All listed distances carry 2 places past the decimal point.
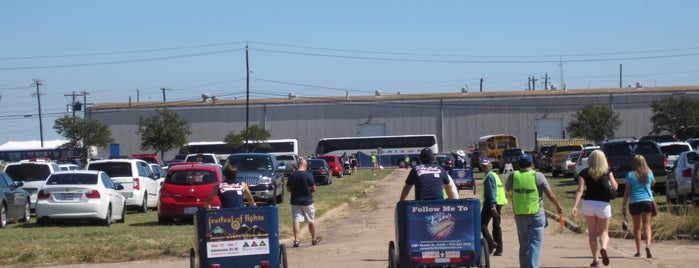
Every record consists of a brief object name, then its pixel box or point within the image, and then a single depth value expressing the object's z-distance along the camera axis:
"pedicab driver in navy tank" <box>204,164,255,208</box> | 13.26
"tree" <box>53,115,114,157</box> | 75.38
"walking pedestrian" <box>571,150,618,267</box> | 13.08
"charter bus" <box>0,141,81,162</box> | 89.32
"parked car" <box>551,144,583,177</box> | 48.43
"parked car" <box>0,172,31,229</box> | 22.65
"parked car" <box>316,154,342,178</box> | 60.69
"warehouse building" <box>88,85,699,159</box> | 93.19
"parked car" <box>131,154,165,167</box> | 41.52
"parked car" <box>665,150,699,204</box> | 22.67
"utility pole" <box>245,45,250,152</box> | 71.34
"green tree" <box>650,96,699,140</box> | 69.06
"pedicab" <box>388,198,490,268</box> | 11.77
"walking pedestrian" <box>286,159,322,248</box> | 17.38
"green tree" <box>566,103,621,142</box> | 81.31
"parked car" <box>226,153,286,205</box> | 28.58
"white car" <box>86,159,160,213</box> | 26.83
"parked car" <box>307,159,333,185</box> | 47.34
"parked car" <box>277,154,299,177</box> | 54.72
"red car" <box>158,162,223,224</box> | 22.80
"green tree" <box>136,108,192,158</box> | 74.50
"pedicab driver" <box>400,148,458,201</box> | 12.87
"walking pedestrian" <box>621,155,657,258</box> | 14.49
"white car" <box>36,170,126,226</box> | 22.22
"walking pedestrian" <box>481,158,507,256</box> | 14.84
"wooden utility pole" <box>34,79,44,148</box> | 94.38
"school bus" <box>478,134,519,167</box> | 73.69
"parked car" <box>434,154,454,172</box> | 47.61
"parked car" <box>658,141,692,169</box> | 36.81
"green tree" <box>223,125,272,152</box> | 80.56
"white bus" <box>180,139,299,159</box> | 83.09
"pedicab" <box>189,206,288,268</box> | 11.83
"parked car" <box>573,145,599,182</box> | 36.56
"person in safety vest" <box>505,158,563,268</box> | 12.50
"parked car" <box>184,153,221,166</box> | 45.84
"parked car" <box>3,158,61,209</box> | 27.02
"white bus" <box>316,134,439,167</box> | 87.14
